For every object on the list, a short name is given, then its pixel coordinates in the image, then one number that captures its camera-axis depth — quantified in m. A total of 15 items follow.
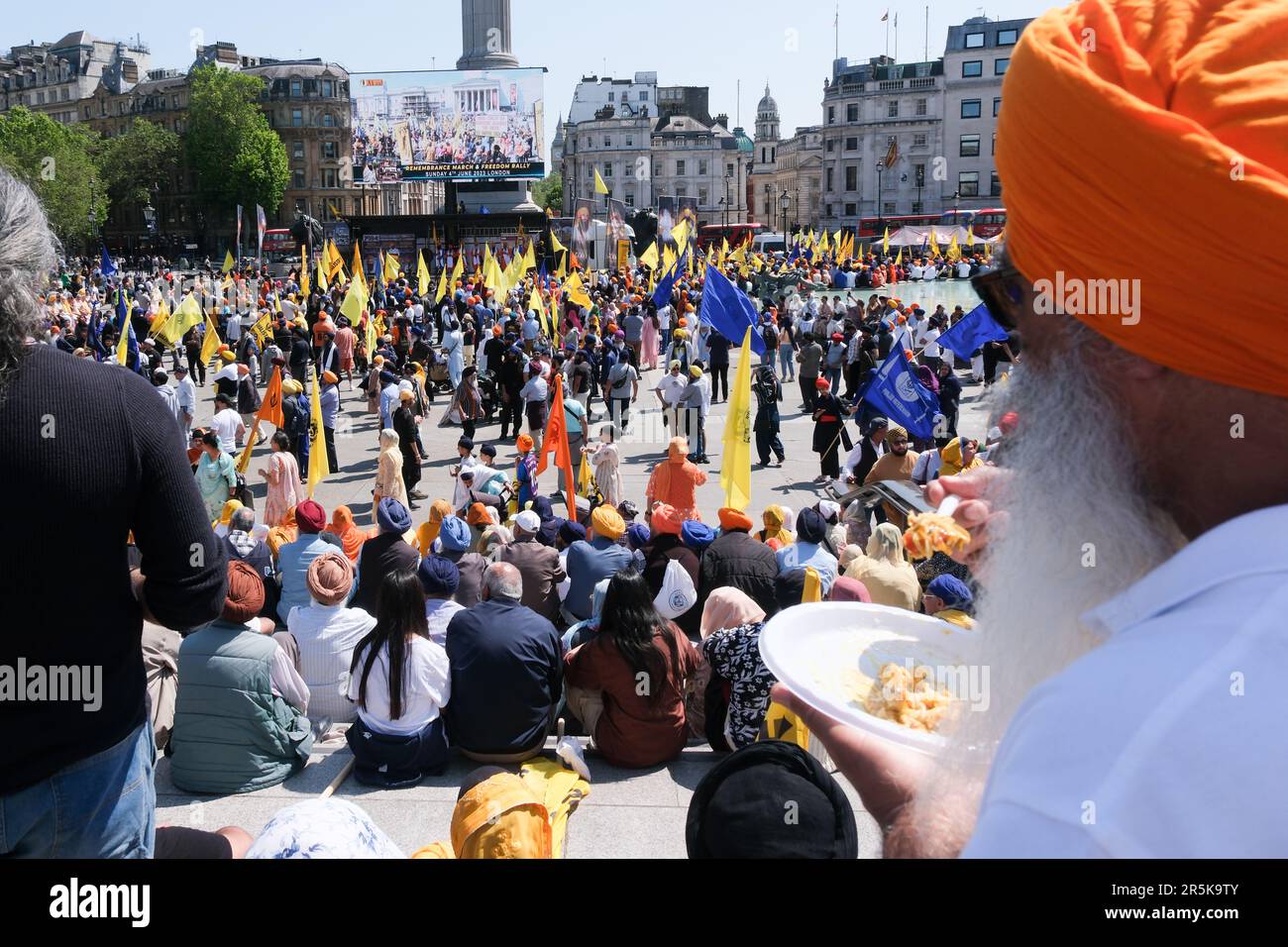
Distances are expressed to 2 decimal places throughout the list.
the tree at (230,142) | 87.38
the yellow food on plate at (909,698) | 1.62
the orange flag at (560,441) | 10.80
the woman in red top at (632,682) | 5.47
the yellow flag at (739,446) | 9.88
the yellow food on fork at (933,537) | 1.68
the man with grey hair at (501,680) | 5.39
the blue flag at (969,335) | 13.14
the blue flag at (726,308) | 14.66
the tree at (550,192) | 138.00
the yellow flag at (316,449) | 11.88
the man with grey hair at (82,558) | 1.79
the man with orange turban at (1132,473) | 0.70
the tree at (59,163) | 65.38
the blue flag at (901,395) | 11.40
